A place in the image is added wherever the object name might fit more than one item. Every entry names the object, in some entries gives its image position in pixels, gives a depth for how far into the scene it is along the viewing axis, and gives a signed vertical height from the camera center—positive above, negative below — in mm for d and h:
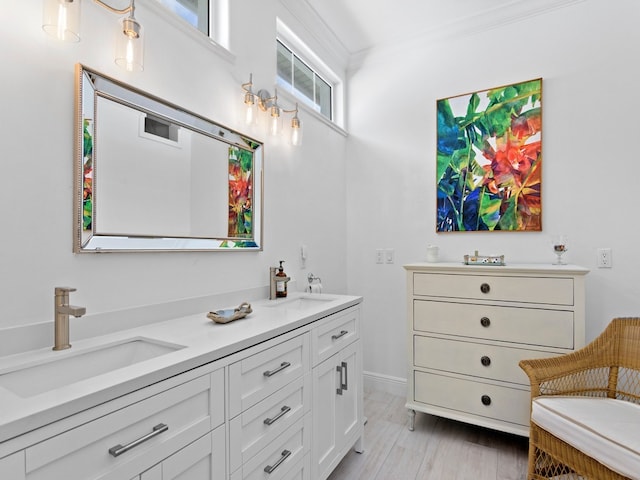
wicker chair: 1630 -640
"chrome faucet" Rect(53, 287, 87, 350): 1024 -226
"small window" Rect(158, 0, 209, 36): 1593 +1122
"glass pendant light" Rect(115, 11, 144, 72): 1183 +704
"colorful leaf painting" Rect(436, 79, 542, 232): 2342 +591
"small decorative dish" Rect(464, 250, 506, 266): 2176 -112
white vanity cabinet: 705 -480
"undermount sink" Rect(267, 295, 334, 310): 1831 -335
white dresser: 1892 -528
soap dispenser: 2018 -239
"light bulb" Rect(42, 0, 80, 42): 1026 +680
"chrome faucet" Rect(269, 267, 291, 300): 1988 -220
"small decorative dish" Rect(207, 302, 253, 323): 1381 -297
